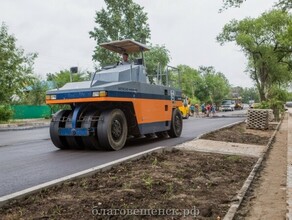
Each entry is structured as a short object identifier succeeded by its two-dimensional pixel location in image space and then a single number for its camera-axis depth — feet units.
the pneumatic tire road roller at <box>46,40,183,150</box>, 29.99
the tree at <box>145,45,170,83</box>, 160.35
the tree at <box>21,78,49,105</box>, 123.84
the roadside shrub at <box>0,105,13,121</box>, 92.63
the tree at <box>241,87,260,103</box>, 490.49
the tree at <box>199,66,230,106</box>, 236.43
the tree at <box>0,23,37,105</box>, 89.66
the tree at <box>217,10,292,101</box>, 137.49
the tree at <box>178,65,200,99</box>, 231.50
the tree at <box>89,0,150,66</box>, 147.74
